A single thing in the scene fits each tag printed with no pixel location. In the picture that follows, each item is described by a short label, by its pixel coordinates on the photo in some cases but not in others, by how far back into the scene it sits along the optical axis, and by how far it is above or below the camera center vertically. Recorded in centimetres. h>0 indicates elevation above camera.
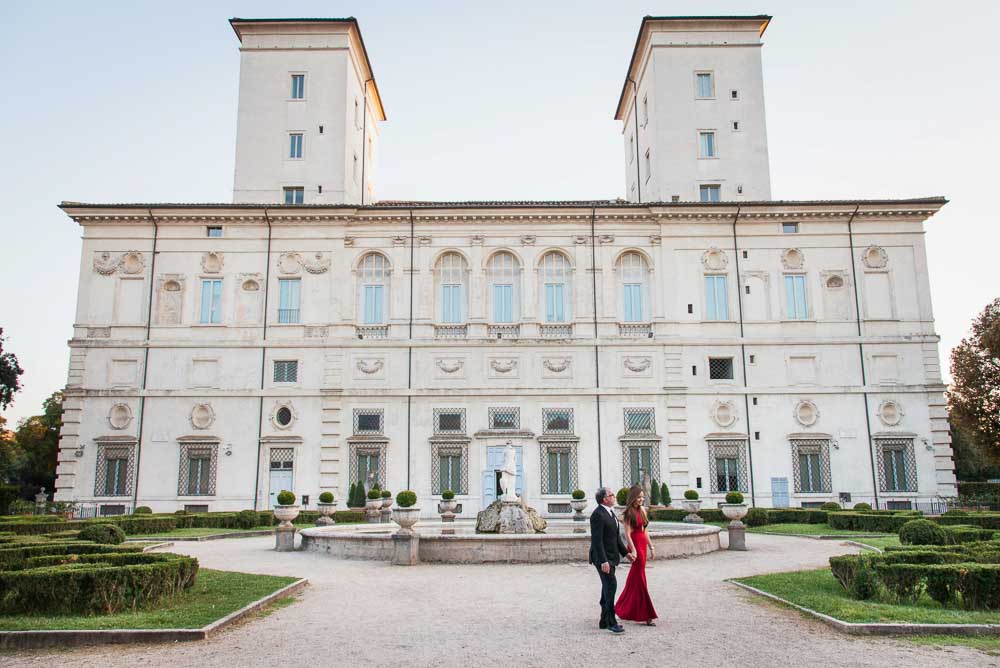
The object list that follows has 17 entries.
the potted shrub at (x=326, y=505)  3187 -75
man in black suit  1059 -84
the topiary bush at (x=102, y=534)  1984 -114
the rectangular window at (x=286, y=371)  3816 +535
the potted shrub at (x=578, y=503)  3028 -67
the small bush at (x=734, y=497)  2480 -41
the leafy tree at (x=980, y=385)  4806 +577
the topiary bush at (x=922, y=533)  1736 -108
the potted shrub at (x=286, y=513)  2237 -74
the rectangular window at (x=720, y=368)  3862 +545
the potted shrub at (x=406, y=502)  3067 -61
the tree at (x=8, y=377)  4756 +642
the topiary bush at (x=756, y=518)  3116 -130
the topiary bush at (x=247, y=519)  3019 -120
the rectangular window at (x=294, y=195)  4177 +1483
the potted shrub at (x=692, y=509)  2990 -93
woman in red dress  1114 -113
